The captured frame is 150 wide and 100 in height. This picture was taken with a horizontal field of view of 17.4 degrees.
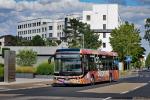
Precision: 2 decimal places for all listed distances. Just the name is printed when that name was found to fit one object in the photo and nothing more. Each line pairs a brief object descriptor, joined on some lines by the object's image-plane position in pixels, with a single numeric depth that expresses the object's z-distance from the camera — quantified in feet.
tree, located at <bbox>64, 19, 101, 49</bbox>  341.41
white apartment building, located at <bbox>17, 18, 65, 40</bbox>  618.03
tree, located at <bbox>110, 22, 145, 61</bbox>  375.66
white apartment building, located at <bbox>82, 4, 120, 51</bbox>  503.61
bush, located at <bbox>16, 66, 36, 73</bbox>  190.49
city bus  120.16
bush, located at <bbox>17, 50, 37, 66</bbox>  270.38
